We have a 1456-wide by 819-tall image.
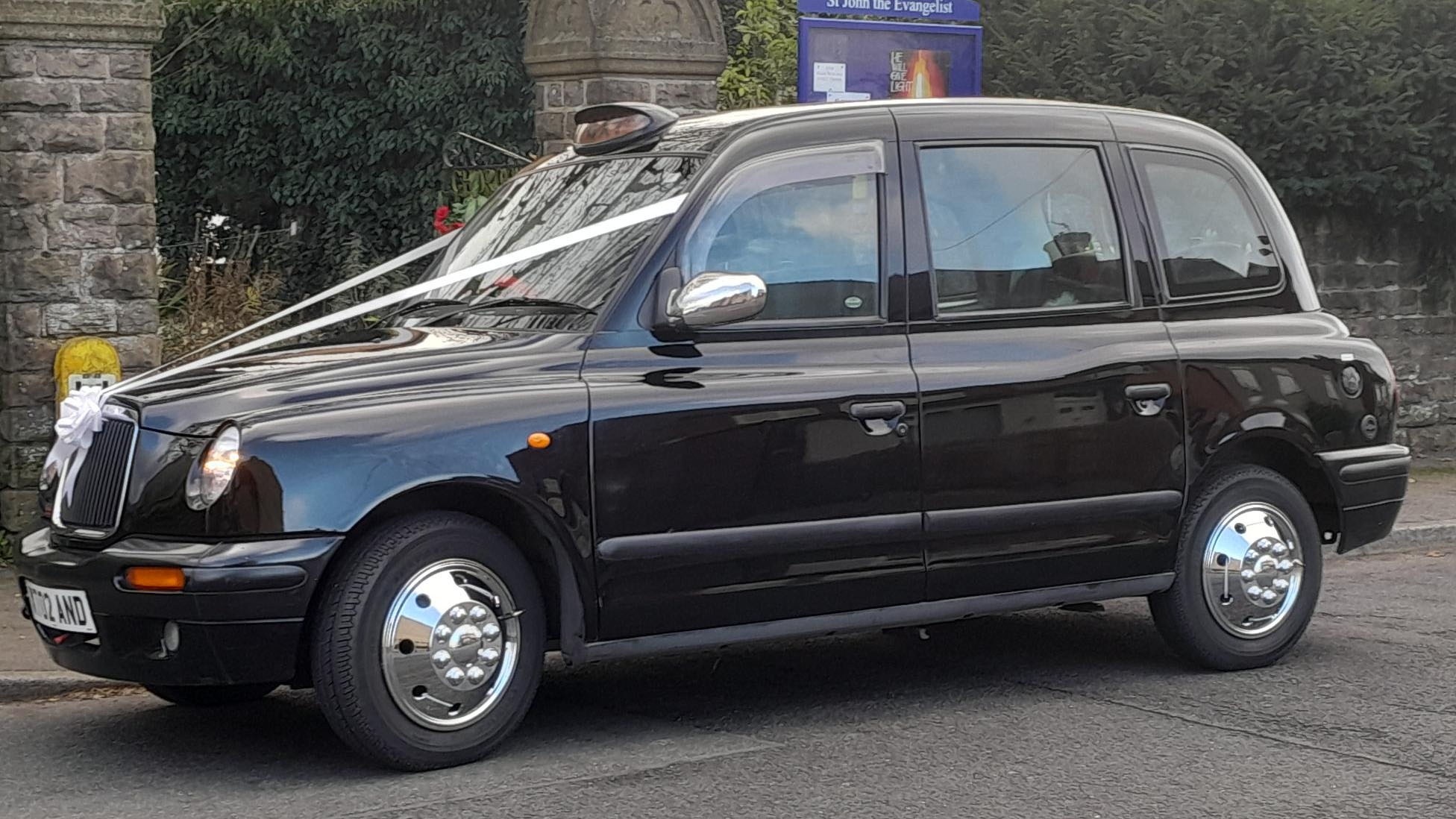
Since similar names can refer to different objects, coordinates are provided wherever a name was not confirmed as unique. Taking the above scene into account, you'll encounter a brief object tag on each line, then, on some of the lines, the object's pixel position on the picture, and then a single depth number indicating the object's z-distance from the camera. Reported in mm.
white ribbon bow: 5762
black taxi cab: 5441
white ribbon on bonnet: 5773
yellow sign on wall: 9375
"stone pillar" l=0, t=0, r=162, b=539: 9305
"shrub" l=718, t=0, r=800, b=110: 14492
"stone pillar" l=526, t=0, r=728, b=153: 10672
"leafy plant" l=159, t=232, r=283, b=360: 11766
